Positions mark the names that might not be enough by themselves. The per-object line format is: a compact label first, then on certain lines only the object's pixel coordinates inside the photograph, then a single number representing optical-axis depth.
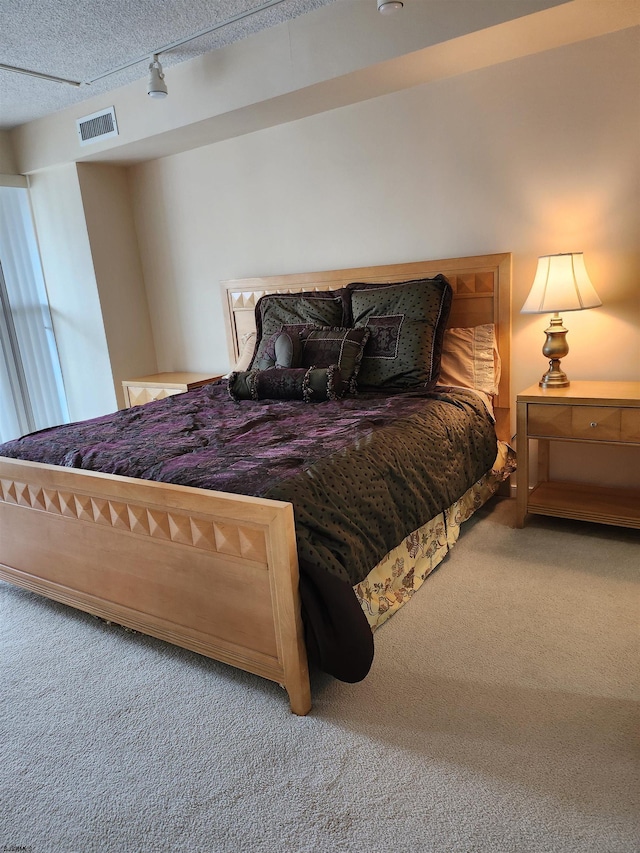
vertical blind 4.30
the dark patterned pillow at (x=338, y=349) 2.97
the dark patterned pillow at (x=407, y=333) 2.93
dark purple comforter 1.64
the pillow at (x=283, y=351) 3.07
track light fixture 2.97
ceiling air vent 3.72
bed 1.63
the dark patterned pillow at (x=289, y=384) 2.87
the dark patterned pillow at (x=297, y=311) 3.27
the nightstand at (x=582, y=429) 2.46
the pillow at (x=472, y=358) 3.02
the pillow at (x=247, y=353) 3.63
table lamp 2.57
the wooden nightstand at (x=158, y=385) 4.00
